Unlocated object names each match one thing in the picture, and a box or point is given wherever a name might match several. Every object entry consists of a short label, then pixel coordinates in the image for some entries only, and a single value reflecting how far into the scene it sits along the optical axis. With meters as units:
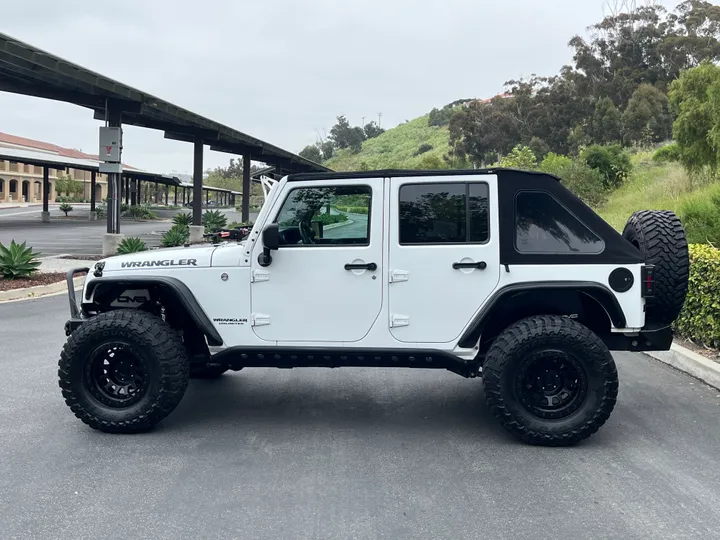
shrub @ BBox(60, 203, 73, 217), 49.44
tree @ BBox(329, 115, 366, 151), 144.00
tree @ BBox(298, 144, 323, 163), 124.81
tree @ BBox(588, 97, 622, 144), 51.38
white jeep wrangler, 5.08
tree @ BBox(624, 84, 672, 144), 50.12
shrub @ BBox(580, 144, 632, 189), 27.39
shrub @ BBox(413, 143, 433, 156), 118.31
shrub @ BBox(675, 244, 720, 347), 7.46
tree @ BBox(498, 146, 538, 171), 35.61
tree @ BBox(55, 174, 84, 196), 92.38
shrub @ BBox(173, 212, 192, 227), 27.64
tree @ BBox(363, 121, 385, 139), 155.75
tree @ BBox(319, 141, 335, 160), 134.12
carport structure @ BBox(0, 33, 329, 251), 15.52
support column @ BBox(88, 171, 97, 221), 45.11
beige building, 84.06
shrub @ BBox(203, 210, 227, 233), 28.25
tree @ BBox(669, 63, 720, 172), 18.03
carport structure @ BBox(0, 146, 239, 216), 38.12
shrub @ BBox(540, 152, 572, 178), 27.86
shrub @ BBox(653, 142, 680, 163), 26.32
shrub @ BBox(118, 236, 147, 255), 15.73
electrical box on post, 19.65
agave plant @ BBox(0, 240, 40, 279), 13.99
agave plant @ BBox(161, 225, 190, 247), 20.12
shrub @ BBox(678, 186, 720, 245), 9.87
